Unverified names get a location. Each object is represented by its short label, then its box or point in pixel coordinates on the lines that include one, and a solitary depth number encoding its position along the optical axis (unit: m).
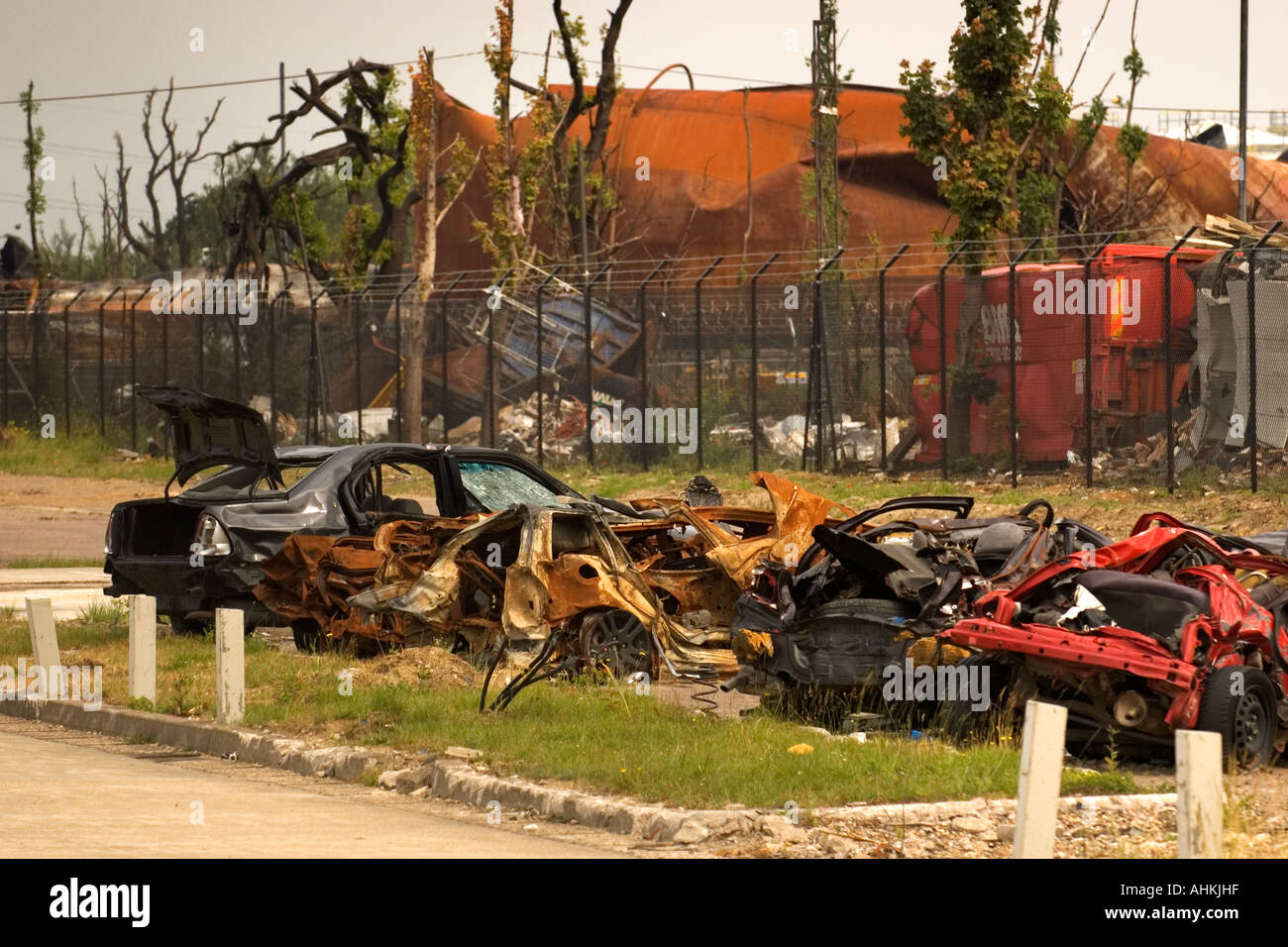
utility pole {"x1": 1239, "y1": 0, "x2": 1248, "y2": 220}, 35.28
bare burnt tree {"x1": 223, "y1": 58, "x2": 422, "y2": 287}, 43.88
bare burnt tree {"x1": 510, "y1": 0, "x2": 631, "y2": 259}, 44.62
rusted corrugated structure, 45.44
